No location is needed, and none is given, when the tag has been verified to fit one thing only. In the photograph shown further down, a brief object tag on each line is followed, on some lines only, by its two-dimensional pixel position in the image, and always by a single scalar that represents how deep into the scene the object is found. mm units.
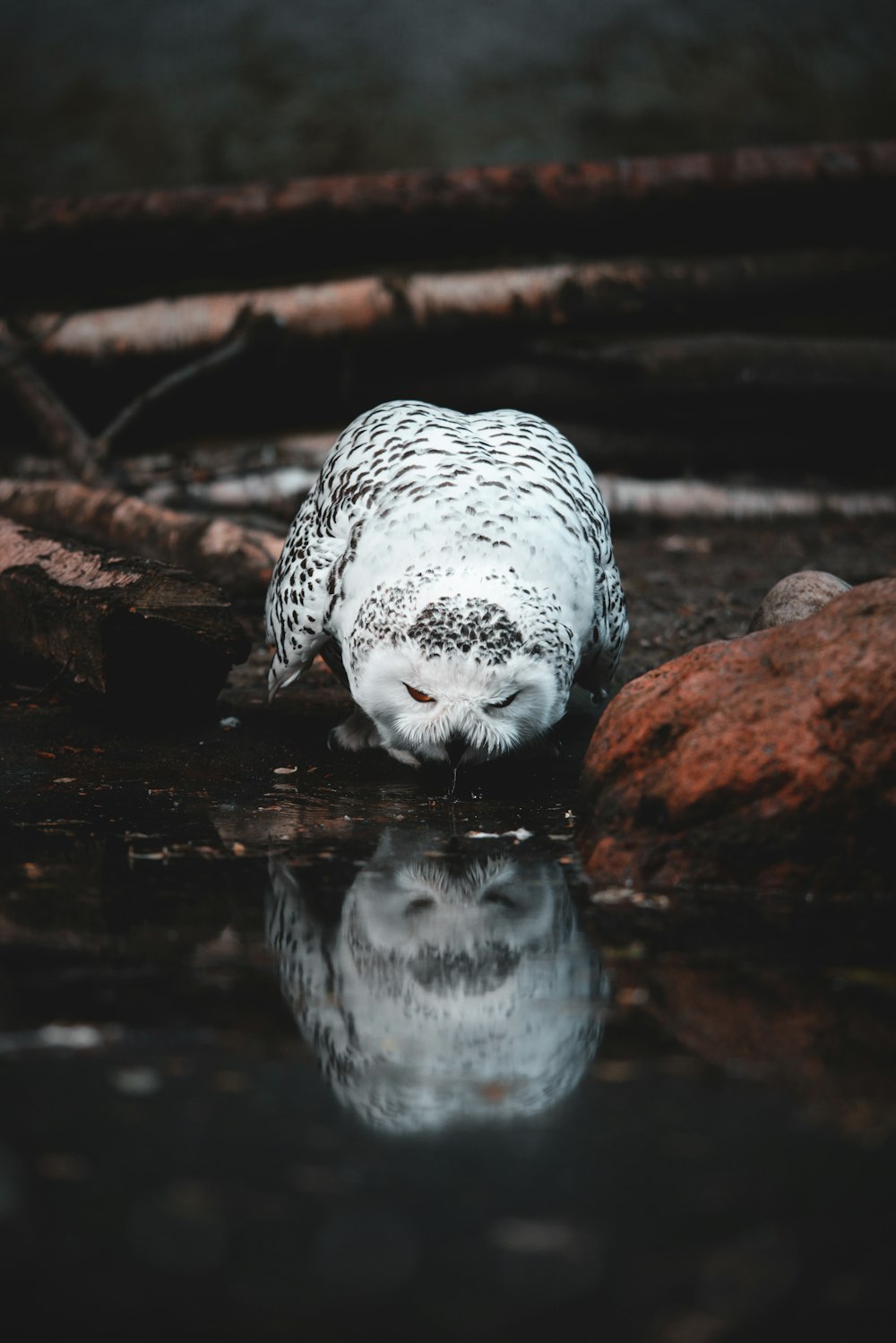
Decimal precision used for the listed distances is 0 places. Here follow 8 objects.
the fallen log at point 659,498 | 8844
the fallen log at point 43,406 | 8859
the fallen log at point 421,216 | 8602
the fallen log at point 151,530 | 6633
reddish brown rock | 3281
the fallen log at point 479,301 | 8711
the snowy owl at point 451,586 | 4105
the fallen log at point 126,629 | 5008
